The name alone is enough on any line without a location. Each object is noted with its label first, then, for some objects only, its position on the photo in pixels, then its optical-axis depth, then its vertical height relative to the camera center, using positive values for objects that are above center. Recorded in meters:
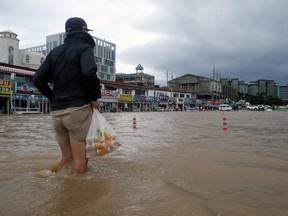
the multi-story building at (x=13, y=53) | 53.12 +10.61
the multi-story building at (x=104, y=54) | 86.50 +17.41
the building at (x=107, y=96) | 33.06 +1.88
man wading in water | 3.24 +0.22
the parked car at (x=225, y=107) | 74.69 -0.01
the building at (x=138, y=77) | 97.53 +10.88
